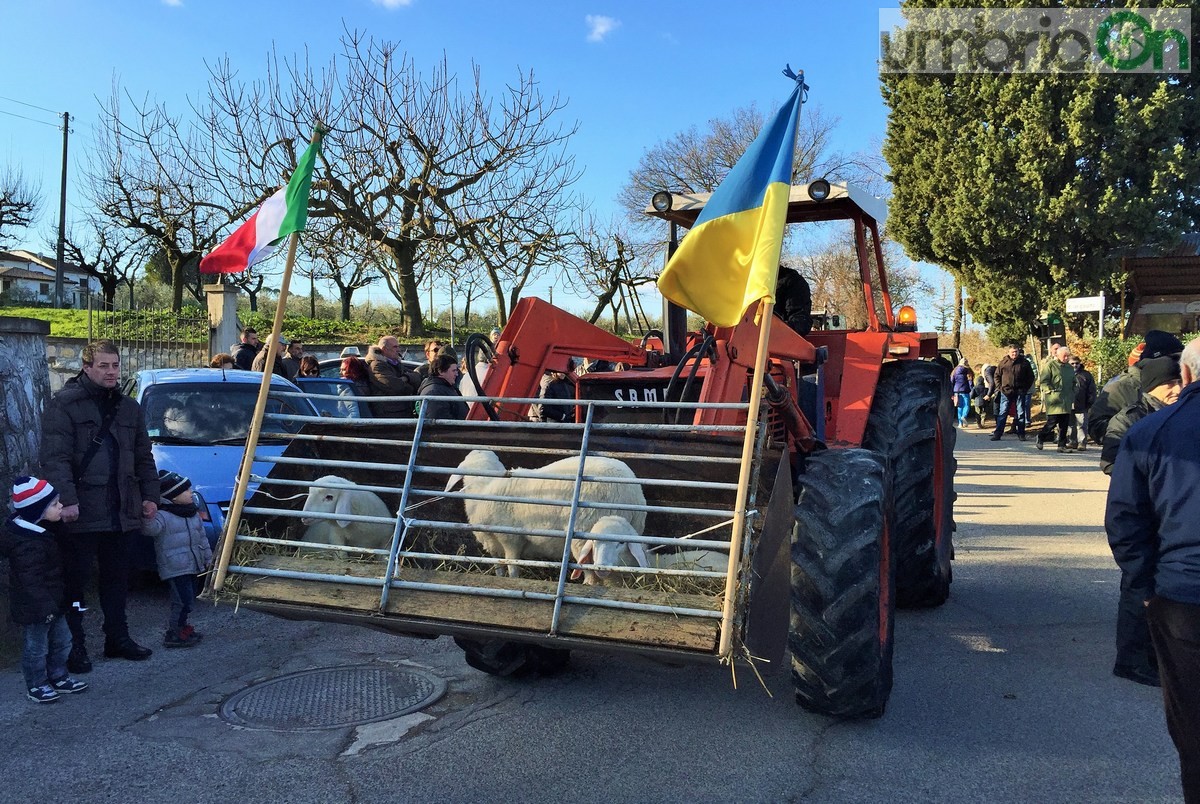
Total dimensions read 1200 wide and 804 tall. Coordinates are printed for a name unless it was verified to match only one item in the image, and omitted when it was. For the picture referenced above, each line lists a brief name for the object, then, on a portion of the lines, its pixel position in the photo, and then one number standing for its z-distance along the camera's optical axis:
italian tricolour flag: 4.41
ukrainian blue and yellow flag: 3.52
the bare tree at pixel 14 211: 42.12
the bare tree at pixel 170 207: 19.83
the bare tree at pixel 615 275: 29.78
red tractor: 3.35
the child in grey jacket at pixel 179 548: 5.65
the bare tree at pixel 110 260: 40.56
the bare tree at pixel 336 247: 20.39
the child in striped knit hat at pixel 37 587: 4.76
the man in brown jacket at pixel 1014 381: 18.56
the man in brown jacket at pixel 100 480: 5.16
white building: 54.88
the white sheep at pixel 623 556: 3.73
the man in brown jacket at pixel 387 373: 10.02
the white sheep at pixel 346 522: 4.13
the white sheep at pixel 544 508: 3.91
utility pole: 36.16
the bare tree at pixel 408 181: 19.14
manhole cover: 4.37
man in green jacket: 16.62
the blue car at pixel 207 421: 6.90
